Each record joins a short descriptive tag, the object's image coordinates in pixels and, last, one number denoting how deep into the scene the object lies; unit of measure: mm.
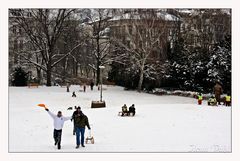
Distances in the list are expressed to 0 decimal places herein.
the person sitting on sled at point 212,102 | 21431
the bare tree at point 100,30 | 40531
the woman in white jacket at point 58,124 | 10919
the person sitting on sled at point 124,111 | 17672
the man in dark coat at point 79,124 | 11047
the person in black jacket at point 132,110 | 17734
